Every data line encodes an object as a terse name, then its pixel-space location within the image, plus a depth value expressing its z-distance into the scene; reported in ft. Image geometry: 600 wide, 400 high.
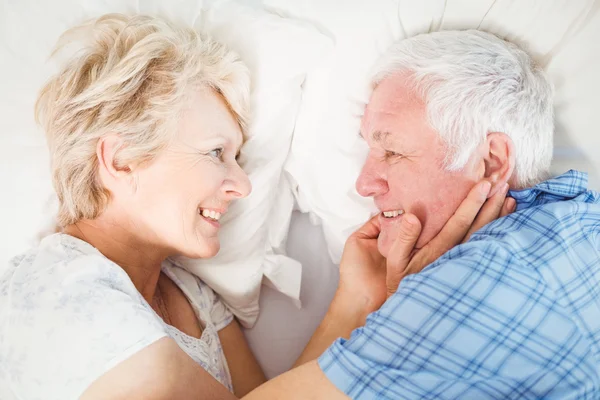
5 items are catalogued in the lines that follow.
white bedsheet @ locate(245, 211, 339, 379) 5.93
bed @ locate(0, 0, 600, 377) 5.06
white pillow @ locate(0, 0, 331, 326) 5.21
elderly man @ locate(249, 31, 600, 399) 3.55
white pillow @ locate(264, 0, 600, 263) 4.99
